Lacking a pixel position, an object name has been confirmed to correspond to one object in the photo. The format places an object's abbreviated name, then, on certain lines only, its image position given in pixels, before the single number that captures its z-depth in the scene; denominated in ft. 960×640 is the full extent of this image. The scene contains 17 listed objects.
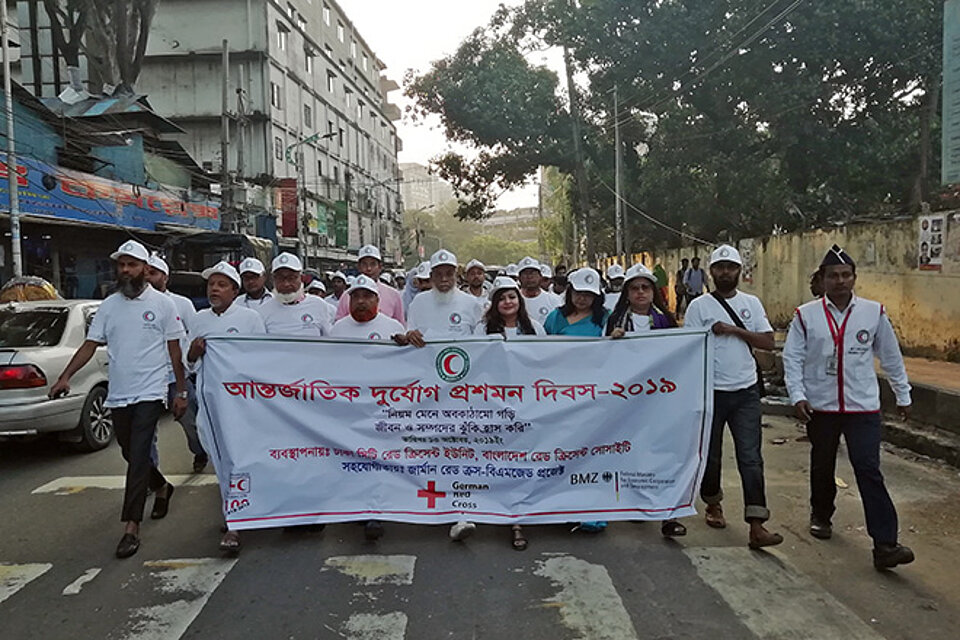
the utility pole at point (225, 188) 89.97
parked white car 21.24
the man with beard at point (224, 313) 16.93
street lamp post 127.95
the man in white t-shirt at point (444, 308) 17.69
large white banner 14.61
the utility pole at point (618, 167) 84.75
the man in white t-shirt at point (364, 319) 16.40
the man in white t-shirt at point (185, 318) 17.29
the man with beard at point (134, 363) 14.71
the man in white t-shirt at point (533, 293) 22.47
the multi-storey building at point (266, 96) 132.16
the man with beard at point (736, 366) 14.55
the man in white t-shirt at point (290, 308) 18.17
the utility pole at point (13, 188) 46.52
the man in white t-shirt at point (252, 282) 20.85
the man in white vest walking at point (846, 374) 13.51
